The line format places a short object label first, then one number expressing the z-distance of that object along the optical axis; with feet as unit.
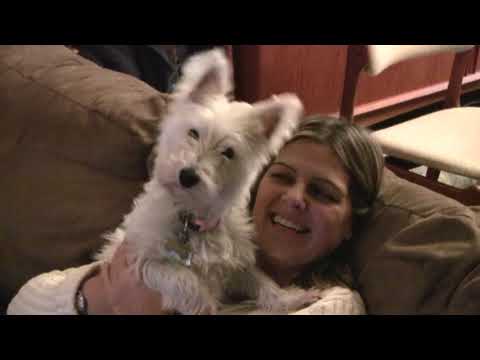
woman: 3.61
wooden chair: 6.15
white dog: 3.20
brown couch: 3.68
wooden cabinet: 9.41
